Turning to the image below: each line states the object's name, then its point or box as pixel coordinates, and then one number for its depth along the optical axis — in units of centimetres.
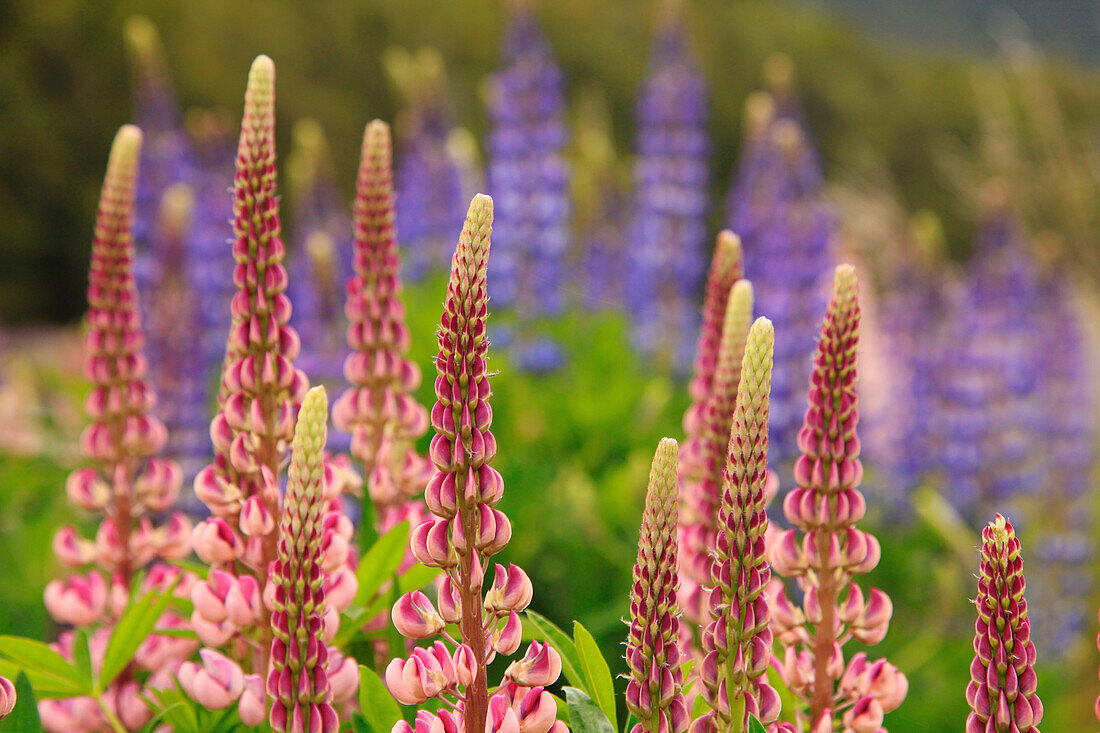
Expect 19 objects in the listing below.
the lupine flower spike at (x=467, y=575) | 206
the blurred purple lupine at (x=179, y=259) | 424
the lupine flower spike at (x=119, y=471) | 229
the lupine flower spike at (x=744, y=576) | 206
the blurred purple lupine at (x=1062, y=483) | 621
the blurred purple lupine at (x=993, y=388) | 598
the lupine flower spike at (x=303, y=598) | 205
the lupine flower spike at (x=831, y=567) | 213
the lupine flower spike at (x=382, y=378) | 231
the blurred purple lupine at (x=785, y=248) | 465
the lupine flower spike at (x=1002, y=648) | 204
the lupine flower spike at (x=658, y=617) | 205
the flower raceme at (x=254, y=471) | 216
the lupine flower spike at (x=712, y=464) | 223
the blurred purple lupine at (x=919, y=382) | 607
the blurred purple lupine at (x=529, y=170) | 636
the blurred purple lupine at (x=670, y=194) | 659
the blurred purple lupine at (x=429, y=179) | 640
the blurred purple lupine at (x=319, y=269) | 431
